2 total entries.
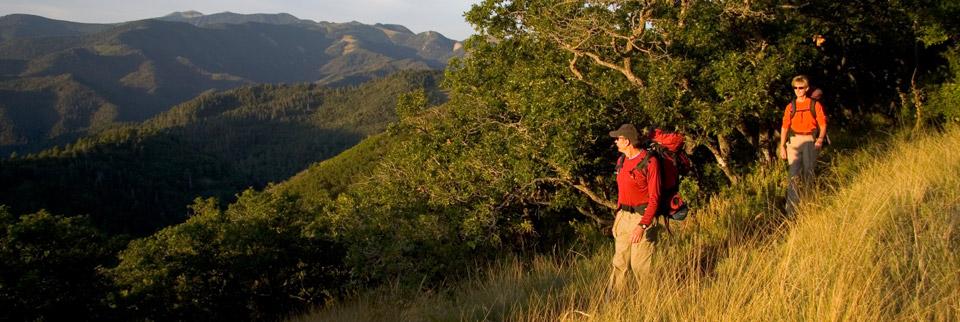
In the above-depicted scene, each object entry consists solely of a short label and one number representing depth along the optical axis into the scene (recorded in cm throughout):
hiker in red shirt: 479
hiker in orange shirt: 714
